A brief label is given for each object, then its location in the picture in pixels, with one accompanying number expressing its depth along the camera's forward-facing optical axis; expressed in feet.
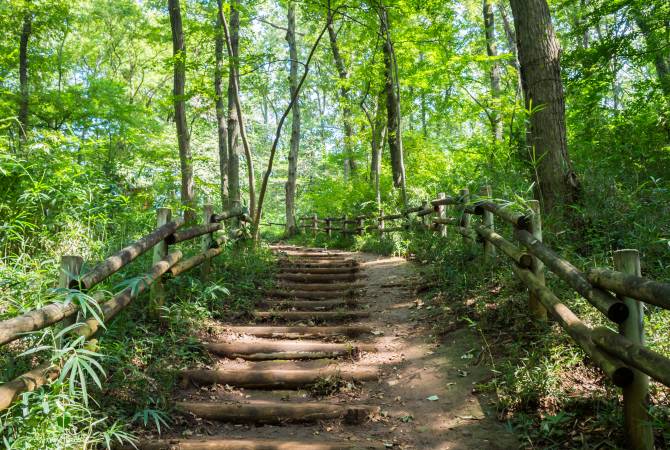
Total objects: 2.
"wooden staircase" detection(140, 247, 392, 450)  10.90
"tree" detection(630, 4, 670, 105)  24.89
